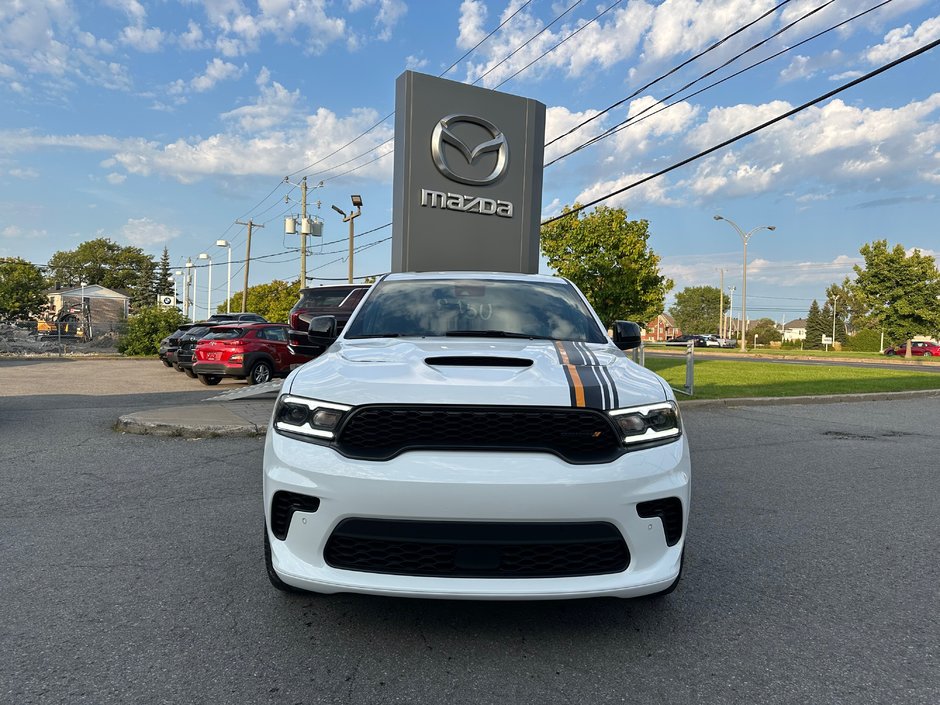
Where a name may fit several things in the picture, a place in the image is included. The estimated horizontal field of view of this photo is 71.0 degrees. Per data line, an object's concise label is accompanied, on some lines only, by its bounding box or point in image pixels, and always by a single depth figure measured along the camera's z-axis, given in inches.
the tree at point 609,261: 1096.2
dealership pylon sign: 482.9
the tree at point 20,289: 2320.4
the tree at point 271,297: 2938.0
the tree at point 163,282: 4059.1
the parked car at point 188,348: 629.6
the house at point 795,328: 6448.8
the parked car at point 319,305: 486.9
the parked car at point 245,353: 576.1
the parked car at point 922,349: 1989.5
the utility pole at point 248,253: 1841.4
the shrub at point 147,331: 1175.0
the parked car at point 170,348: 733.3
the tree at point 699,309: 5900.6
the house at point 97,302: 2588.6
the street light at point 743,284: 1778.4
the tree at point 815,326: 4077.3
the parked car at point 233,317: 908.2
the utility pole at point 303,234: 1323.3
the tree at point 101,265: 4128.9
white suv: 97.1
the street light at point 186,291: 2520.2
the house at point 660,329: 5172.2
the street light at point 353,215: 1256.2
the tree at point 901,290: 1510.8
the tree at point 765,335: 4375.0
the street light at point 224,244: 1998.3
